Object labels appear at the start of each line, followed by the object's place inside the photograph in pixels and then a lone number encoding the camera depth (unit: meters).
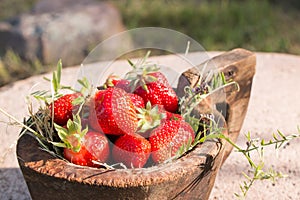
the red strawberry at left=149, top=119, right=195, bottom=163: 0.59
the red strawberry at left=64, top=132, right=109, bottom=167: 0.58
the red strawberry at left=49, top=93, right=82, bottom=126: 0.61
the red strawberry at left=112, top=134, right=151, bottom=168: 0.58
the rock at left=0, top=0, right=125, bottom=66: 1.33
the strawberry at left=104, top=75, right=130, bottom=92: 0.63
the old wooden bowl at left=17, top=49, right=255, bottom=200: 0.56
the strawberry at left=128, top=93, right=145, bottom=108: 0.60
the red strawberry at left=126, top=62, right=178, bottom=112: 0.62
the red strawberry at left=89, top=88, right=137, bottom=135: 0.59
